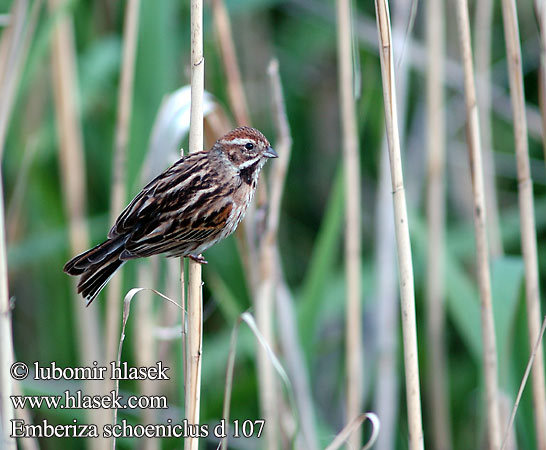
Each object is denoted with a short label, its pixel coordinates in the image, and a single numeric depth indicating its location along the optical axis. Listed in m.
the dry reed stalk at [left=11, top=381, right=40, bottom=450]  5.21
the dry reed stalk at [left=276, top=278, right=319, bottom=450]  6.25
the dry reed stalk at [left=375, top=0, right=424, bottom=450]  3.97
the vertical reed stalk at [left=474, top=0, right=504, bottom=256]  7.18
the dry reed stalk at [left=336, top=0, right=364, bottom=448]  6.23
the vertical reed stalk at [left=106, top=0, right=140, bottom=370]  5.92
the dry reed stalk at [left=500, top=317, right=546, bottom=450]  4.36
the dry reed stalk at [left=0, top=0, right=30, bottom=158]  4.79
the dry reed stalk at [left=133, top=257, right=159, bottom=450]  6.28
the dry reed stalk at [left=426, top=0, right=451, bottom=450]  7.00
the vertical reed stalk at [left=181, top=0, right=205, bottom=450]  3.99
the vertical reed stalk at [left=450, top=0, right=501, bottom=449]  4.89
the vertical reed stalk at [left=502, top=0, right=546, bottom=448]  5.09
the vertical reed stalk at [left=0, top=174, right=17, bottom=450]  4.26
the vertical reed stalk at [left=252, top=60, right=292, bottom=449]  5.84
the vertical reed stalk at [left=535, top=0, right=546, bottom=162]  5.14
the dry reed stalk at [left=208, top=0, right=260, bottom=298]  6.04
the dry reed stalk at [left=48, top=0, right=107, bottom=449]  7.14
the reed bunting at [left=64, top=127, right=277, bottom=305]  4.96
